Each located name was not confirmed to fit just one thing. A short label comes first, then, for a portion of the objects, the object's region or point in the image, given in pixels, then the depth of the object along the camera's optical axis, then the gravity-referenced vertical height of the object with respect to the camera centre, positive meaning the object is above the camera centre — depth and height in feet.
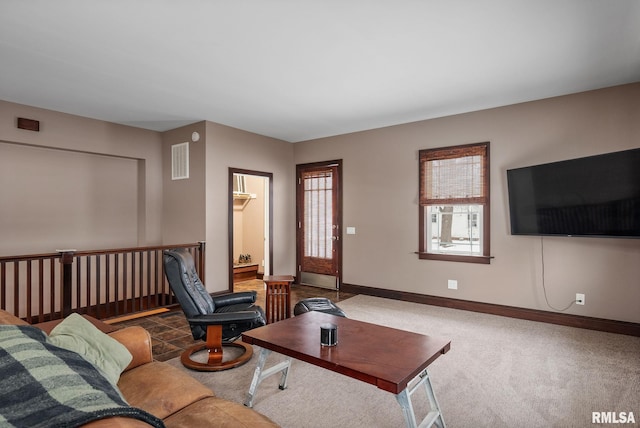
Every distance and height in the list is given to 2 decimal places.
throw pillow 5.07 -1.77
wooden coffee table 6.19 -2.57
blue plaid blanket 2.81 -1.45
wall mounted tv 11.29 +0.85
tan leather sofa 4.73 -2.53
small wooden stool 12.86 -2.56
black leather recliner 9.46 -2.49
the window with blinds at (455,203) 15.90 +0.89
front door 20.80 +0.00
